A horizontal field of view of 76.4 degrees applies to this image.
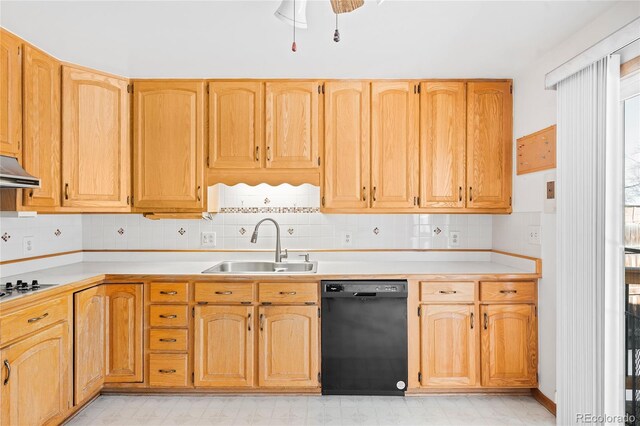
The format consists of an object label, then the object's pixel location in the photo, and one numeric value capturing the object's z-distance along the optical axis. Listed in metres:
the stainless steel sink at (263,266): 3.37
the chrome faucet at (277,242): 3.21
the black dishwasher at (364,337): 2.86
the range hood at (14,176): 2.16
